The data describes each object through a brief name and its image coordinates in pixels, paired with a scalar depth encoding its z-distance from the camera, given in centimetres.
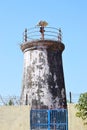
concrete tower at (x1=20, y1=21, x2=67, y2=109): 2909
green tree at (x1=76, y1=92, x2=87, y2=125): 2230
